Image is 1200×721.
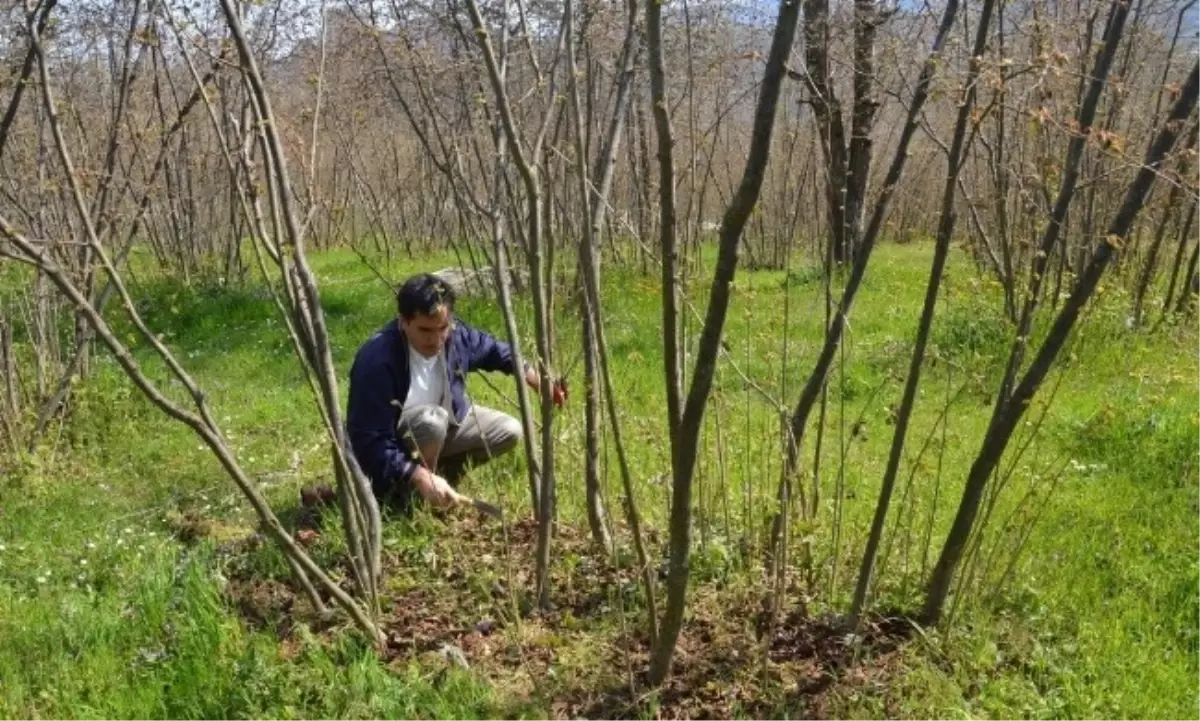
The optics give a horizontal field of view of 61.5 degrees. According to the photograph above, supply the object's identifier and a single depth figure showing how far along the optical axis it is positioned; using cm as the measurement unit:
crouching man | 367
